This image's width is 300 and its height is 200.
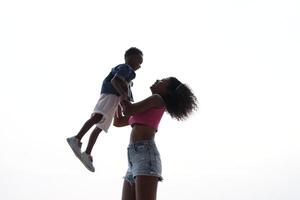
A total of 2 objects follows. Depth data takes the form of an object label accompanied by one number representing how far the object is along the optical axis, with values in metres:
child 4.62
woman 3.71
